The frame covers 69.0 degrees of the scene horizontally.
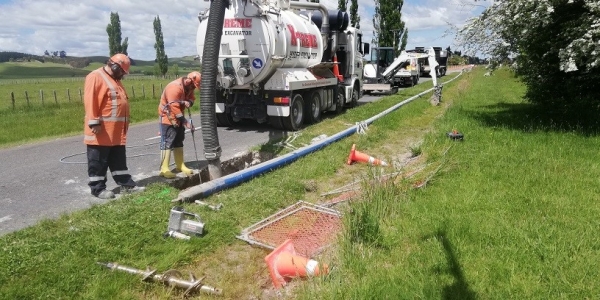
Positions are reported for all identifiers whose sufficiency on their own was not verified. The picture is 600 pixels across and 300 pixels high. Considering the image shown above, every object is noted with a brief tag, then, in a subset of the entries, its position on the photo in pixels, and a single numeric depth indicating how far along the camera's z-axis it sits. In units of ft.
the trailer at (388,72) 67.31
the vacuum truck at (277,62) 31.32
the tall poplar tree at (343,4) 121.08
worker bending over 21.59
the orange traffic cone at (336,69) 44.37
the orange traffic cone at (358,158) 24.12
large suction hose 19.29
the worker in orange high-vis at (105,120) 17.90
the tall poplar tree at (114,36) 225.76
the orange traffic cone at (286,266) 11.26
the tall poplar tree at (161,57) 223.10
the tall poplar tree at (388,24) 132.16
